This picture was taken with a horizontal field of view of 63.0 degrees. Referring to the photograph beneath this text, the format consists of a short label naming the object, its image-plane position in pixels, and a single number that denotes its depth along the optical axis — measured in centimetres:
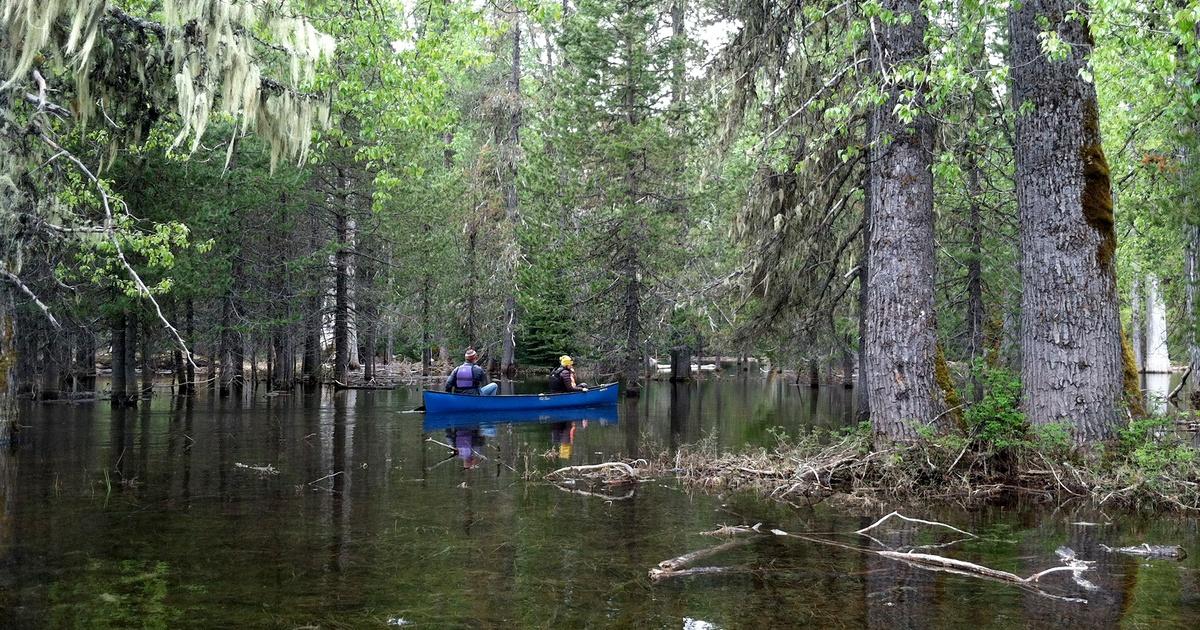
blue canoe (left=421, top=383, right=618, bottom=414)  2069
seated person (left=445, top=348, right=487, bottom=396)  2200
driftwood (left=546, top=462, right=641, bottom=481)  1165
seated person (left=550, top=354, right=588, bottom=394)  2448
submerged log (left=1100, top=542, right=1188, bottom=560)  733
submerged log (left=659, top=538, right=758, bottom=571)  694
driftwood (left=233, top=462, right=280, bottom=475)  1190
